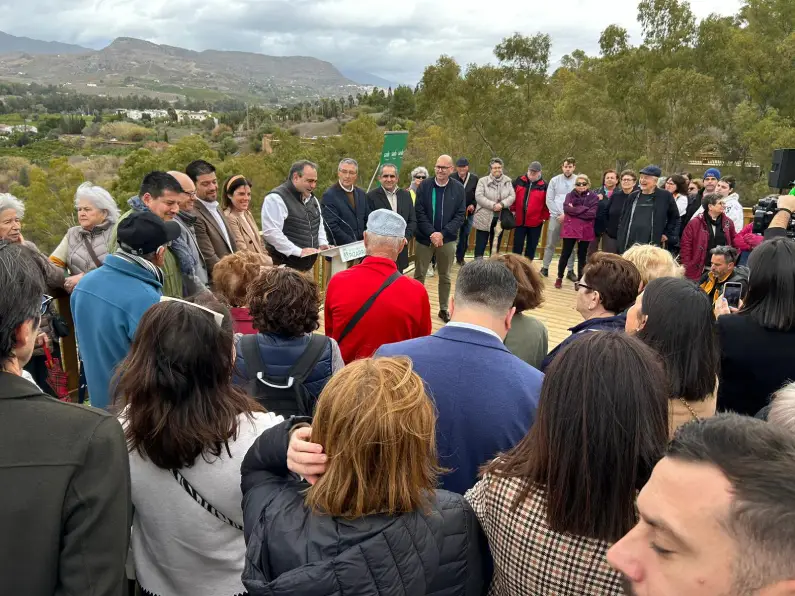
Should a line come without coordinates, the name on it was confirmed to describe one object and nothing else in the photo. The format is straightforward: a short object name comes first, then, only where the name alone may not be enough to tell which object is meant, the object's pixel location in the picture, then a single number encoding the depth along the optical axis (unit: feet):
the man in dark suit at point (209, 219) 13.74
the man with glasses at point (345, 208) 18.81
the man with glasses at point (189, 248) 11.88
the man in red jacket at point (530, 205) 25.80
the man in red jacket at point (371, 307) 10.26
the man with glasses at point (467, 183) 26.81
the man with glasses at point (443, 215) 21.29
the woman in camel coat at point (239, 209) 15.31
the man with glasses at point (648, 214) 22.00
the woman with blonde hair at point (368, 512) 3.78
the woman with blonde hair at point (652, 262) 10.66
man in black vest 16.69
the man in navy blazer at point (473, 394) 6.35
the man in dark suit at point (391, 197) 20.45
